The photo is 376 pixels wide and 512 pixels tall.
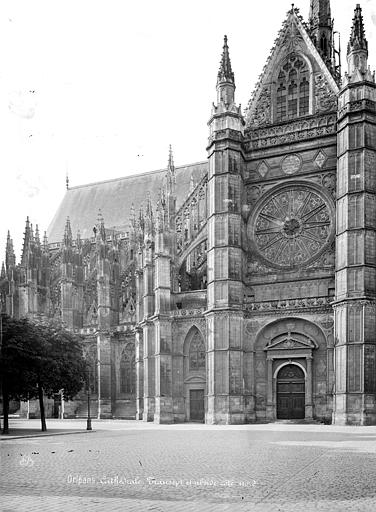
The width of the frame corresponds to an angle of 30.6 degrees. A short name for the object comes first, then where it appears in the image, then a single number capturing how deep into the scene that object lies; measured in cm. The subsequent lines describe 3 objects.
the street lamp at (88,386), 3477
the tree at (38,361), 3154
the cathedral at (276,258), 3806
